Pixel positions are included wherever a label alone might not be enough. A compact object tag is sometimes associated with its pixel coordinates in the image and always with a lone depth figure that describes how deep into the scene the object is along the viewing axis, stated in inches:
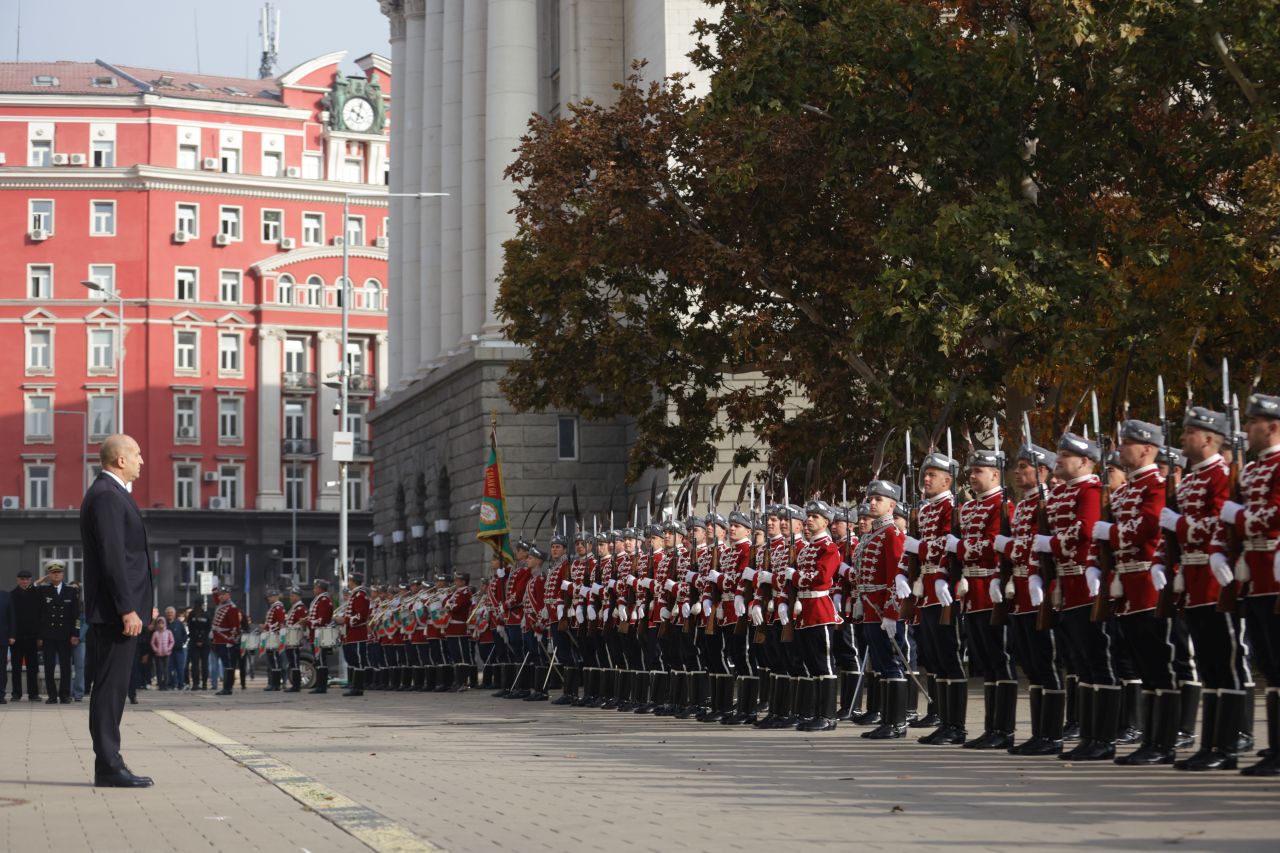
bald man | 482.9
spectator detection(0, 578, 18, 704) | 1123.9
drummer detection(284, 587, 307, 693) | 1503.4
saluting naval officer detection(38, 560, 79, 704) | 1206.3
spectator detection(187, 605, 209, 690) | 1676.9
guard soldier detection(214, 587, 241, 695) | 1588.1
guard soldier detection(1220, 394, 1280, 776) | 448.5
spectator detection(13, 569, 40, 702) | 1213.7
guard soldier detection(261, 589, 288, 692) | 1540.4
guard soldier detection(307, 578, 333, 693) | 1439.5
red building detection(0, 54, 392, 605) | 3329.2
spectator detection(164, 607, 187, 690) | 1710.1
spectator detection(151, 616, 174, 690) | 1665.8
